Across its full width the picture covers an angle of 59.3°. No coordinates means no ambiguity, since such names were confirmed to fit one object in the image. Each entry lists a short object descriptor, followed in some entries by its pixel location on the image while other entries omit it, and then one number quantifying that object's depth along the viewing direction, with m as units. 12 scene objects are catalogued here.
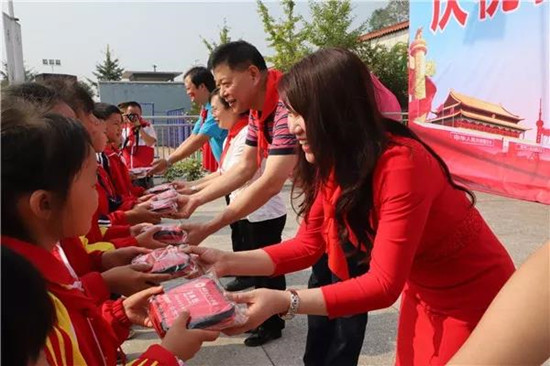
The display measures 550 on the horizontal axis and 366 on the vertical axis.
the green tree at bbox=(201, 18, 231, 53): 16.02
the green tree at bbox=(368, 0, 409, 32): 27.59
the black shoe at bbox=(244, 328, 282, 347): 3.17
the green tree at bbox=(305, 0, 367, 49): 17.67
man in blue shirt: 4.25
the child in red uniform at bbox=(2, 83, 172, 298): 1.66
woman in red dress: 1.40
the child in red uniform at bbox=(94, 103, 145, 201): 3.52
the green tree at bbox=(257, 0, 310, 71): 16.52
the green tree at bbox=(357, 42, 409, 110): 18.52
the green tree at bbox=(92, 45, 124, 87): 45.83
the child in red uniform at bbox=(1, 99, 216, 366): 1.17
